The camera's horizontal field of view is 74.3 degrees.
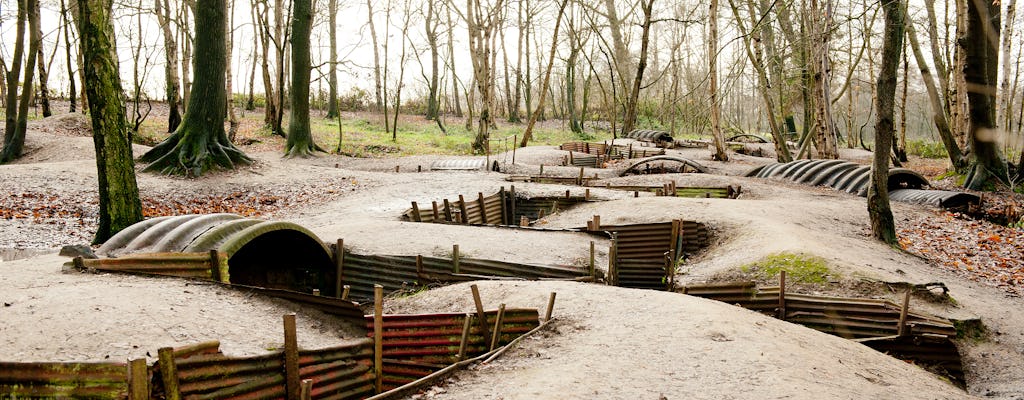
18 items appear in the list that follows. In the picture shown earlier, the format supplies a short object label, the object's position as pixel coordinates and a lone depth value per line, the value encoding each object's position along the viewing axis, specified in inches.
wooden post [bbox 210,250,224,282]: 257.3
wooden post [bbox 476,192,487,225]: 527.1
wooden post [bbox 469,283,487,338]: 219.6
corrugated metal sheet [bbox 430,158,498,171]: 812.6
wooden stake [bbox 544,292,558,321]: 235.6
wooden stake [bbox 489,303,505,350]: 221.3
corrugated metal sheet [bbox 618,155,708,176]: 818.2
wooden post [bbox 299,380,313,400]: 158.4
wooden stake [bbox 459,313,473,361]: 216.2
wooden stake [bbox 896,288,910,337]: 266.5
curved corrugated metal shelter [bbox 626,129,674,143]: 1244.5
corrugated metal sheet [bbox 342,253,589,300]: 330.3
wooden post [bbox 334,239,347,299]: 337.4
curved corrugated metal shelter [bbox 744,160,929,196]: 676.1
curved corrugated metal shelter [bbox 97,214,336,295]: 274.8
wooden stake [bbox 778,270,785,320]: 288.8
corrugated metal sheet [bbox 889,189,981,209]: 583.5
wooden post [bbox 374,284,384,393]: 200.1
